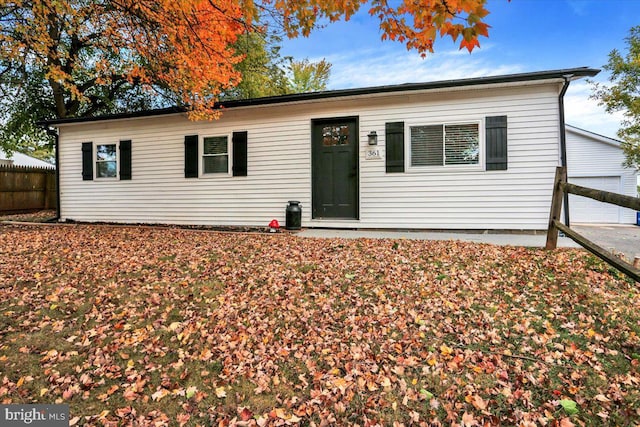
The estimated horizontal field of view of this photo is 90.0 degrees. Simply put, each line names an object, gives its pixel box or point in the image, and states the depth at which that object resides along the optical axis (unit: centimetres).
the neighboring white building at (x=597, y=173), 1265
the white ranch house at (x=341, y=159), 650
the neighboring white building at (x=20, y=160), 1635
